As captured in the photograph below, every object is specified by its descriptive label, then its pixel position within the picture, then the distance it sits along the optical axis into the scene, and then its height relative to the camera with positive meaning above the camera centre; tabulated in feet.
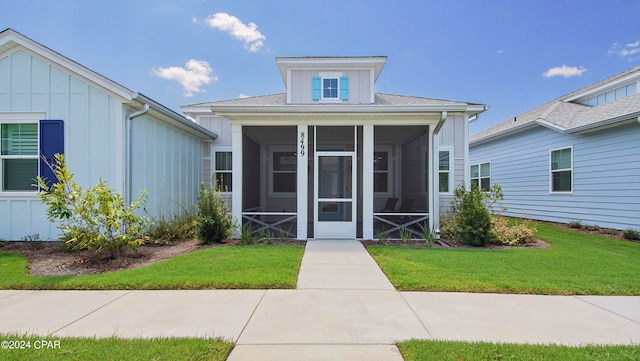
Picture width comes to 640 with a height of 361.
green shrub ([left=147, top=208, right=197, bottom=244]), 23.40 -4.06
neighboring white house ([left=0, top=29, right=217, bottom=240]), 21.58 +4.07
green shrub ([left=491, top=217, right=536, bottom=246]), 23.82 -4.44
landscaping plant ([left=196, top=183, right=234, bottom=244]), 22.89 -3.04
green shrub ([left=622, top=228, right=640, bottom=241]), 26.23 -4.72
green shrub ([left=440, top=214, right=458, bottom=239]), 25.07 -4.09
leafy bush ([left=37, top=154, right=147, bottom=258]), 16.69 -1.92
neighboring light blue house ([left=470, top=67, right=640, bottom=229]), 28.43 +3.03
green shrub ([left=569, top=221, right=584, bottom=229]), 32.32 -4.72
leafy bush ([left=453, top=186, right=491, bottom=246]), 22.76 -2.98
